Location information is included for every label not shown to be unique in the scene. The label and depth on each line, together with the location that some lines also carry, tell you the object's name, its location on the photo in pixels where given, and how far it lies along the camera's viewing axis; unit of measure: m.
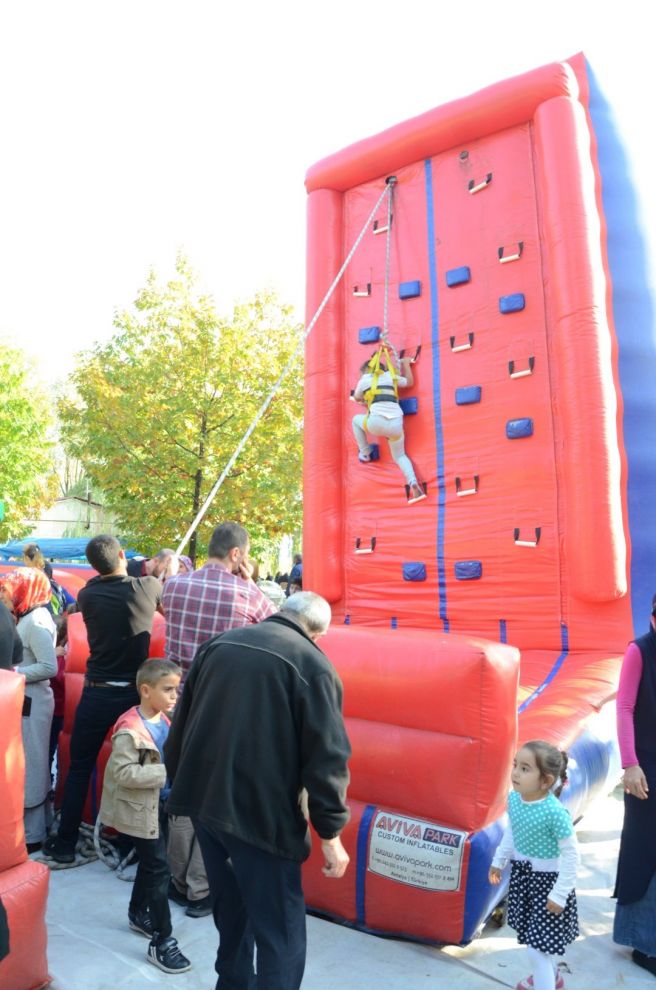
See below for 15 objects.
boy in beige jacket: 3.09
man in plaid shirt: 3.58
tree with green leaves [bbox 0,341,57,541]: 21.22
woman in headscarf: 4.18
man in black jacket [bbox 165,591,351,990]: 2.37
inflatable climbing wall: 5.52
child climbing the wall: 6.63
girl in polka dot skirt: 2.78
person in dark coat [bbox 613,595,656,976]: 3.20
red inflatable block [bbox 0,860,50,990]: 2.68
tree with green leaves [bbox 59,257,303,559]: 13.27
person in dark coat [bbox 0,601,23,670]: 3.70
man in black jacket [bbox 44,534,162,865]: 4.02
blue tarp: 17.45
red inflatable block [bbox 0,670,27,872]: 2.74
